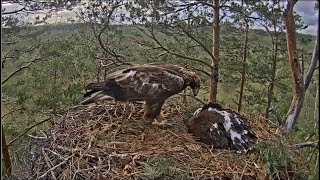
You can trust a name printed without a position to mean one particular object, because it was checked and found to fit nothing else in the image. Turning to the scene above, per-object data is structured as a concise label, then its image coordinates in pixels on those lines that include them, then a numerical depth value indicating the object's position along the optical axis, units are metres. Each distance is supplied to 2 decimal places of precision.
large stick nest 2.93
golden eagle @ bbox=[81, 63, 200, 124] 3.73
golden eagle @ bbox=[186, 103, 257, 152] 3.58
